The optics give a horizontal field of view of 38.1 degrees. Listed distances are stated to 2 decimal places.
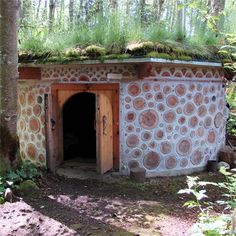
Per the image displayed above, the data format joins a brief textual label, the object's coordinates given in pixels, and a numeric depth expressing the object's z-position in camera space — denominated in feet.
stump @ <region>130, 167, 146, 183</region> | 20.27
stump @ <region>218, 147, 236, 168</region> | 23.79
